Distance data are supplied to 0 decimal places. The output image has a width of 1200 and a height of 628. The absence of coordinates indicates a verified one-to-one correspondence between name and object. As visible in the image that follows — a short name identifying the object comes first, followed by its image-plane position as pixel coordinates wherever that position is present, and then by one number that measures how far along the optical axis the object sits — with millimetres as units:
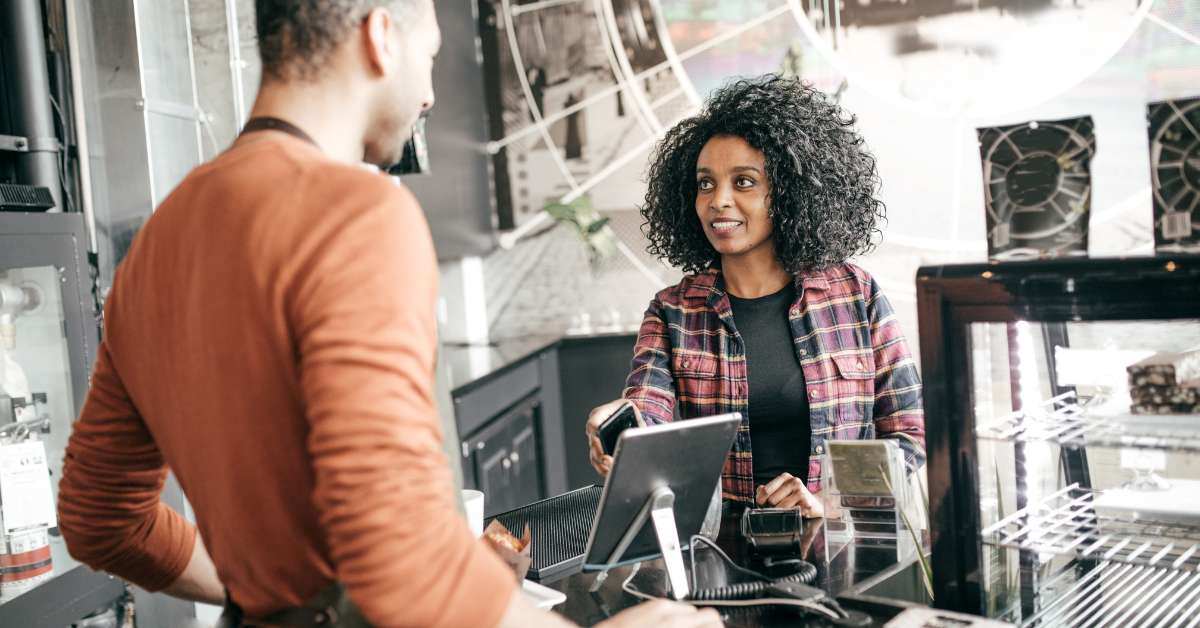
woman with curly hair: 2074
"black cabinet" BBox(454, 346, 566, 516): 3242
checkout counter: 1246
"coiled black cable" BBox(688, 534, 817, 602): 1287
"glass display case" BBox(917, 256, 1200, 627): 1132
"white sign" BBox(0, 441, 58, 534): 1988
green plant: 4395
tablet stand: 1250
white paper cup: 1394
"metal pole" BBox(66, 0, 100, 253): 2326
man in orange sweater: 761
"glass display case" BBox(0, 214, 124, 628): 1979
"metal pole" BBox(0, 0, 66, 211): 2221
